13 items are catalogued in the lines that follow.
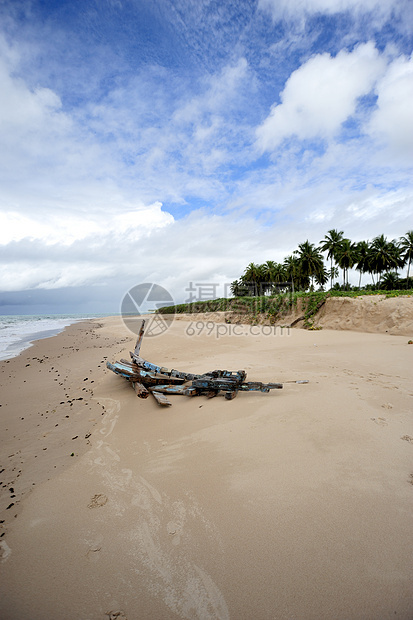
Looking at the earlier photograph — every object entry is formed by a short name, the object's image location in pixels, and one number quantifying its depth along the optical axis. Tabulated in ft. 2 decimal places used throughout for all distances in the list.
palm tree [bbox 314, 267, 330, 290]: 165.45
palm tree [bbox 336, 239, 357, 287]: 146.51
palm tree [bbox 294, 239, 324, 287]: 156.25
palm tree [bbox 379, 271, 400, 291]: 189.26
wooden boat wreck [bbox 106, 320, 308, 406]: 18.66
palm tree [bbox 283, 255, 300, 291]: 174.60
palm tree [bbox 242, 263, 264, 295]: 193.64
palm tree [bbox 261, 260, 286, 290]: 186.09
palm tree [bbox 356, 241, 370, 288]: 161.58
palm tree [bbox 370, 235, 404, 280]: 153.89
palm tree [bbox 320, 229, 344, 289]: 152.25
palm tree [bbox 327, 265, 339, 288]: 170.82
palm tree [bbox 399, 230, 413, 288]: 149.89
